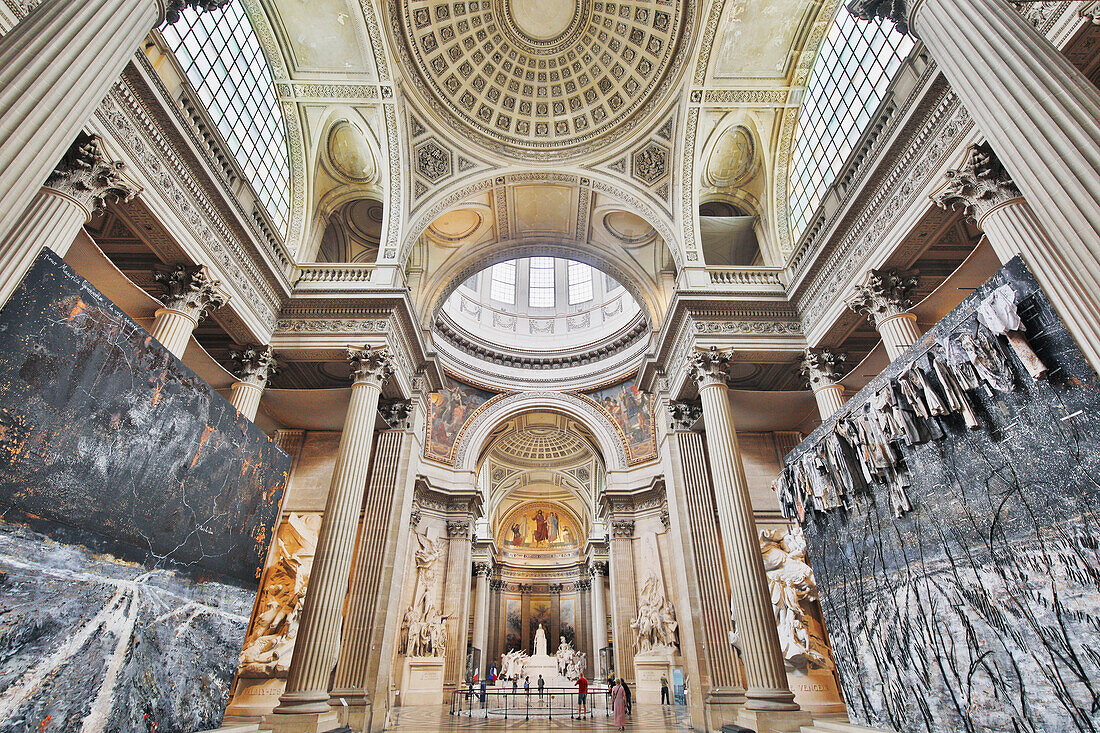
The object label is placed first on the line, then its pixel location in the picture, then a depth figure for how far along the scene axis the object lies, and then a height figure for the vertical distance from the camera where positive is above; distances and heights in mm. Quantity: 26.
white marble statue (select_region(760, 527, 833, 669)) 10078 +1075
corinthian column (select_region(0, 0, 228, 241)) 3889 +4356
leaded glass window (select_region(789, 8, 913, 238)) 9250 +10119
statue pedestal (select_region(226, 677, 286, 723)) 10016 -678
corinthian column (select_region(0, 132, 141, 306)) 5020 +4849
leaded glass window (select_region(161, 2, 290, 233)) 9016 +10128
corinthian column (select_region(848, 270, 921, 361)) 8344 +5262
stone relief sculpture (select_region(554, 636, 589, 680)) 27016 -248
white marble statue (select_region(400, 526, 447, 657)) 18484 +1355
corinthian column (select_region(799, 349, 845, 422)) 10117 +5086
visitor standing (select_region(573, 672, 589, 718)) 13867 -841
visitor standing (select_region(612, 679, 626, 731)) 10695 -937
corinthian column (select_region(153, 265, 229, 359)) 8148 +5346
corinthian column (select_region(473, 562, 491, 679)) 25734 +2398
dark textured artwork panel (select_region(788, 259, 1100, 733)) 3973 +709
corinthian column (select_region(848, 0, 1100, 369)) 3809 +3892
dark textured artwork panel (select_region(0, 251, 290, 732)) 4676 +1357
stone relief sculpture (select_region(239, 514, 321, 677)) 10391 +1080
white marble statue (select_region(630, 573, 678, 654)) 19359 +1157
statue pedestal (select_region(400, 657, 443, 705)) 17766 -756
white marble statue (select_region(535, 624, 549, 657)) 27344 +630
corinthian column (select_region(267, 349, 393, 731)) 7906 +1505
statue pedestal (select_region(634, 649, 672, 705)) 18953 -571
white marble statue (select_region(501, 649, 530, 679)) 26278 -361
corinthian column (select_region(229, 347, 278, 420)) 10078 +5210
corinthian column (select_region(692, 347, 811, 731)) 8047 +1507
